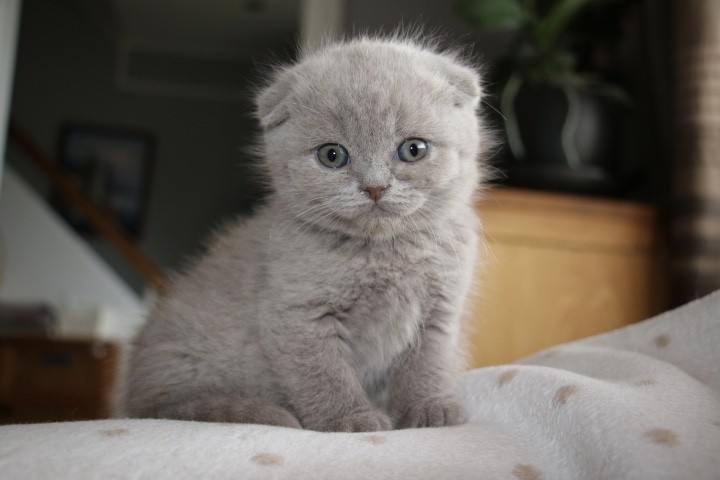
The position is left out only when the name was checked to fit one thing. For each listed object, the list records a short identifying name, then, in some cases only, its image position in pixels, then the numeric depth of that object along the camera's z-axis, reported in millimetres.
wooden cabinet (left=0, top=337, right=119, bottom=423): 940
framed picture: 1361
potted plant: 402
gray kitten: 216
